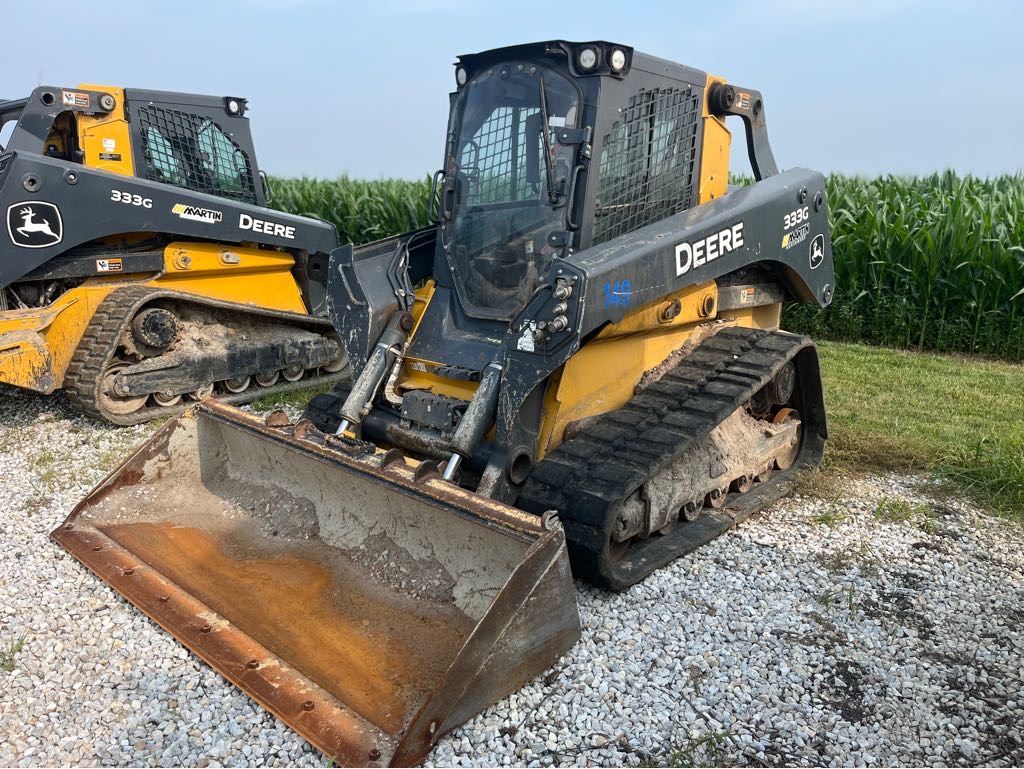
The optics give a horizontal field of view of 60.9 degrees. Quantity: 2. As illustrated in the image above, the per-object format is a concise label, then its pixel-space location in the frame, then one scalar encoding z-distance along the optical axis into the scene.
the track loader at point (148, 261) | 5.93
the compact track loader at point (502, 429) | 2.99
